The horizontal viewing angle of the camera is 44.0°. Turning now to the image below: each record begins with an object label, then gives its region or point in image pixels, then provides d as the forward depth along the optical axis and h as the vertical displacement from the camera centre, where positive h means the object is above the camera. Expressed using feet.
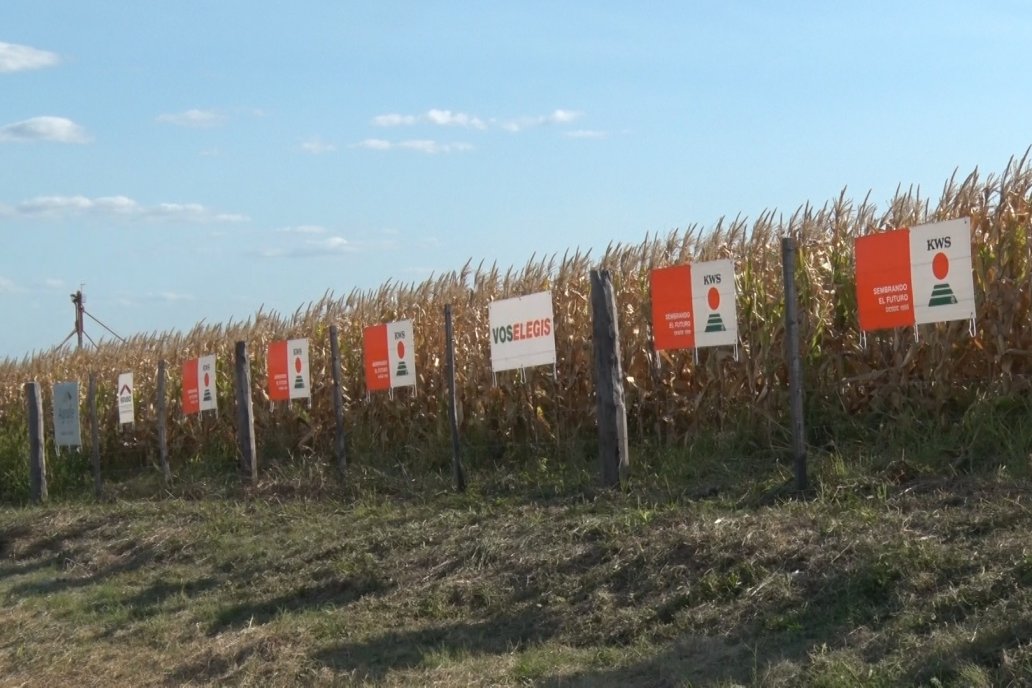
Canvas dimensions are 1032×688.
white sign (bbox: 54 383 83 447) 63.31 -2.03
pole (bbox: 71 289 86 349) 148.51 +8.32
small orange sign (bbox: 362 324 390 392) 48.32 -0.04
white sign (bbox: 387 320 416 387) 47.14 +0.12
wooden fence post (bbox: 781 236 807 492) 33.01 -0.22
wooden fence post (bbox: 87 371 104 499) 59.88 -3.34
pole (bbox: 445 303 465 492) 43.06 -2.02
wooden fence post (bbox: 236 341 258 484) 53.47 -2.22
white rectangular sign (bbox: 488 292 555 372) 40.88 +0.54
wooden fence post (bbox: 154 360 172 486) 59.00 -2.40
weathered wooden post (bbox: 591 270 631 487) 37.76 -1.22
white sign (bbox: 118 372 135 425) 62.69 -1.41
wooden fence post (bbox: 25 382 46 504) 63.57 -3.49
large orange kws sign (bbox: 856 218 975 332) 31.63 +1.28
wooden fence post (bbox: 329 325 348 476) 48.37 -1.82
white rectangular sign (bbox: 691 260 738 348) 36.73 +1.00
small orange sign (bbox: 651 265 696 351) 37.99 +0.95
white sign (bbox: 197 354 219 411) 57.52 -0.72
